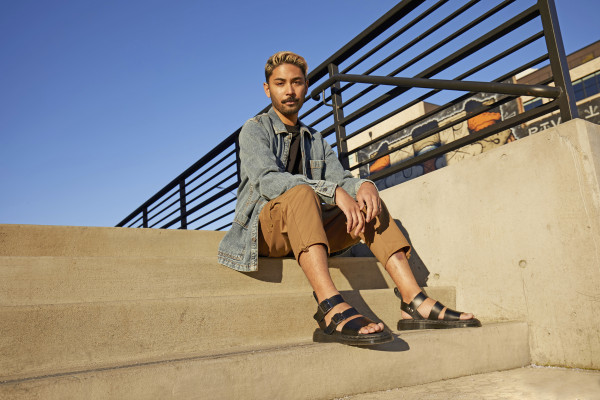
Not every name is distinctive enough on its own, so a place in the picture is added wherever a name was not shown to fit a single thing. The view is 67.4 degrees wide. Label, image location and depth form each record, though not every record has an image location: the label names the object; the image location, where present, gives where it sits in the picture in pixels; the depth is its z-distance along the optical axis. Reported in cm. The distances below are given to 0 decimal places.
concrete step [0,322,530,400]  124
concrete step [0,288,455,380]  144
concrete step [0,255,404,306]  183
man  181
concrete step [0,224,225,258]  234
